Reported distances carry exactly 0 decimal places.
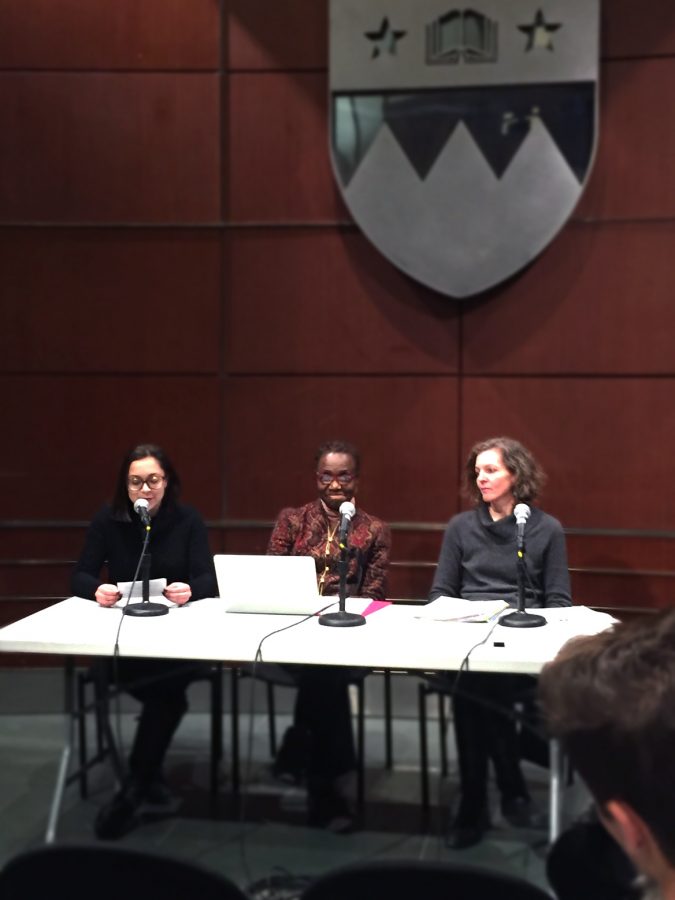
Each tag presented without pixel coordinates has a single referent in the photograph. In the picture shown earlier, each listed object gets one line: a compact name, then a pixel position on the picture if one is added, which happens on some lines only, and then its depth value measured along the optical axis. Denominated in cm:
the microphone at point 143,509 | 324
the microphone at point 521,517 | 304
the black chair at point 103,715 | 289
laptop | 320
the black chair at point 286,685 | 282
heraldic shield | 428
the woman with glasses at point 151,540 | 362
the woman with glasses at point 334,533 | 385
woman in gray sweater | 360
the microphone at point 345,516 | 304
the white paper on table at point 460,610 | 315
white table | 274
